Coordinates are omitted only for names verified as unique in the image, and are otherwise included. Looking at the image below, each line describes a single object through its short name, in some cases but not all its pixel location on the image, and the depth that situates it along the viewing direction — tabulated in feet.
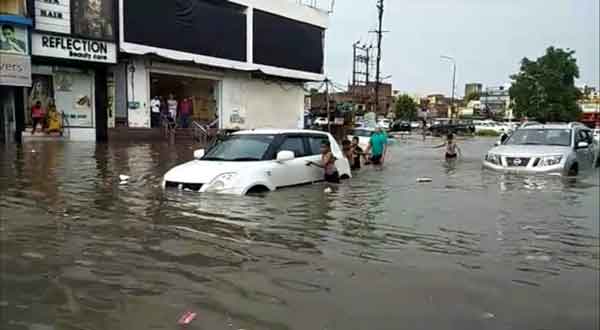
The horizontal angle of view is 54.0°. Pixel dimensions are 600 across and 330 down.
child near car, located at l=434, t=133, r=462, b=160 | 70.60
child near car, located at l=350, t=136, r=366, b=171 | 54.65
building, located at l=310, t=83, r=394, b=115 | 151.73
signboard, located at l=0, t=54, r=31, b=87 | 70.13
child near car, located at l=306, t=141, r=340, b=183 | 39.68
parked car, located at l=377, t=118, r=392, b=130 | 187.42
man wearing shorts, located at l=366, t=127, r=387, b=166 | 61.62
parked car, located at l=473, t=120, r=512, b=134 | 205.36
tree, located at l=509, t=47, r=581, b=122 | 182.91
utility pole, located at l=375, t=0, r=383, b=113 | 146.92
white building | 90.84
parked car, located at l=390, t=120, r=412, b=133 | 191.27
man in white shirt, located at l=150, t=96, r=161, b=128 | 95.55
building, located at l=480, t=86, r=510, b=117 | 369.36
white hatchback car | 31.73
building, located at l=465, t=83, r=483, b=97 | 487.94
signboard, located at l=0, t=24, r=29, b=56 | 70.03
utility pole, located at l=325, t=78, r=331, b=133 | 122.02
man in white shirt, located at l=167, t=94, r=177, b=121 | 96.61
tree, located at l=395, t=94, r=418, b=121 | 325.21
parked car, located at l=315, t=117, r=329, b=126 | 131.58
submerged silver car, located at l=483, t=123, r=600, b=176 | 44.39
